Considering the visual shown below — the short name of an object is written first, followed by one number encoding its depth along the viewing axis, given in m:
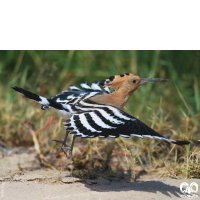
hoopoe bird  5.04
